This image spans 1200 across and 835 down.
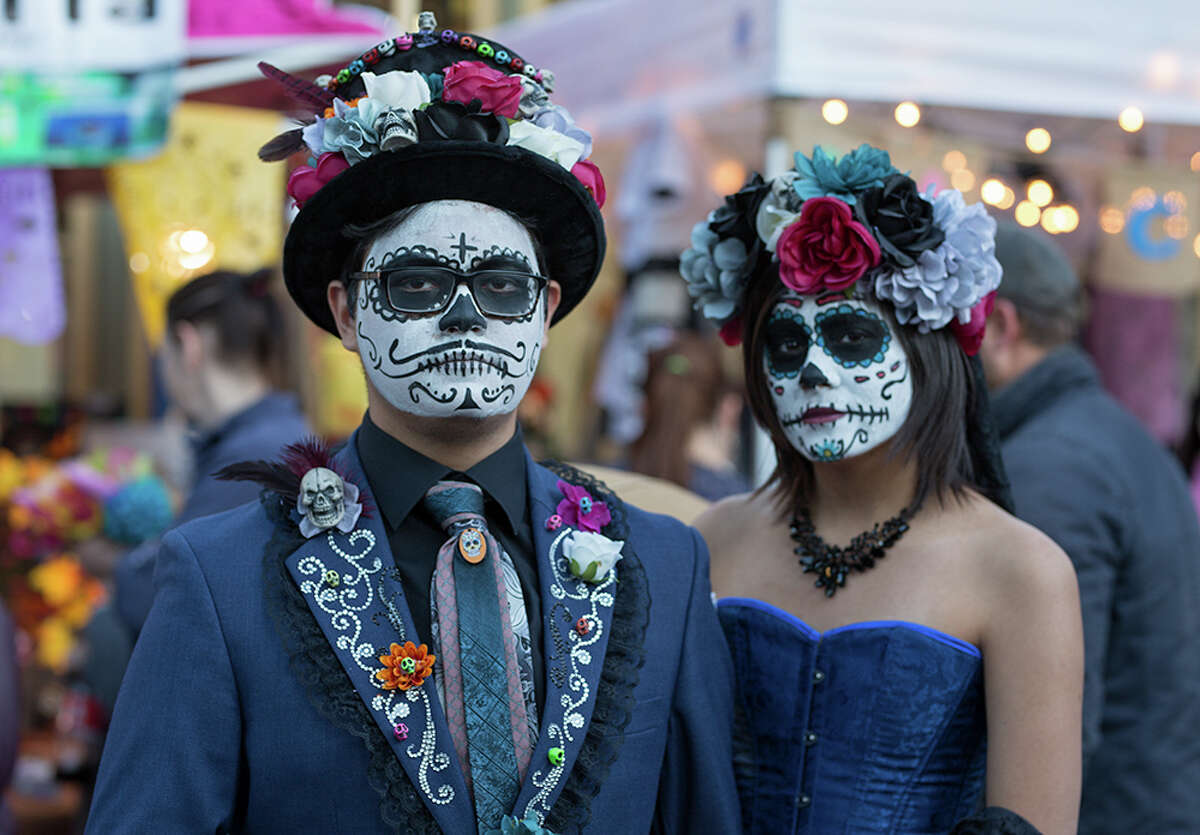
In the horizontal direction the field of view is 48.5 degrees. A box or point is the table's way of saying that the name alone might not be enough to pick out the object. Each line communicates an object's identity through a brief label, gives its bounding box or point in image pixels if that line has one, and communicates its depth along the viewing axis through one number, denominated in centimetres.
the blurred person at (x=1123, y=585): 290
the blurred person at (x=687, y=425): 468
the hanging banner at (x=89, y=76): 426
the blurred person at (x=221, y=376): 362
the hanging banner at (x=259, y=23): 458
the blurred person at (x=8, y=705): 343
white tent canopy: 418
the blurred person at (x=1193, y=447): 519
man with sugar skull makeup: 183
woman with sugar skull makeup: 217
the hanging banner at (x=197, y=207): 462
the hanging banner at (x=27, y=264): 458
